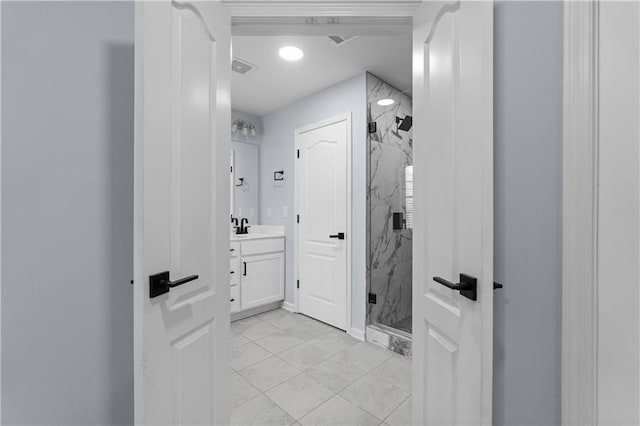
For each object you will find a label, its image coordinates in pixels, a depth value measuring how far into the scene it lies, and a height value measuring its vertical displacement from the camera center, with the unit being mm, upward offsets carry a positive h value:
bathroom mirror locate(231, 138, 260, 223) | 3486 +432
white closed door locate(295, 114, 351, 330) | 2723 -60
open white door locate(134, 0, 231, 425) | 797 +0
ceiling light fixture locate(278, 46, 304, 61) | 2199 +1334
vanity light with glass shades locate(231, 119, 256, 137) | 3377 +1054
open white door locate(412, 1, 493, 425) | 812 +10
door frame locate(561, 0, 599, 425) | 771 -3
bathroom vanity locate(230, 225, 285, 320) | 2912 -688
